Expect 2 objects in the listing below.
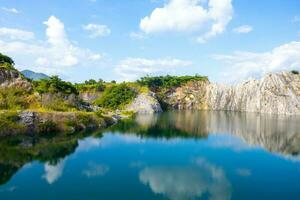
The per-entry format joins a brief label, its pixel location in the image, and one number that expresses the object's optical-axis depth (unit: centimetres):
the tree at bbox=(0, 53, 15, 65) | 6903
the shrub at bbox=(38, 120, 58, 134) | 4889
